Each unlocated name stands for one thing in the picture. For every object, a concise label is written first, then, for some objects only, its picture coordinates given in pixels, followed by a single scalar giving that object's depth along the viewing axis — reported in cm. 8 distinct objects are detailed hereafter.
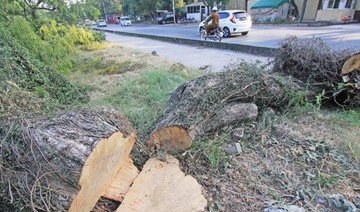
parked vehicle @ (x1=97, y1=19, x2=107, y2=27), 3466
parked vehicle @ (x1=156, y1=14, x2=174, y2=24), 3180
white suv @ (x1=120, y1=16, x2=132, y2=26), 3509
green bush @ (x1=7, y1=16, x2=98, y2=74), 436
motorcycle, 1033
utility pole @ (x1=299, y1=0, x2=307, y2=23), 1758
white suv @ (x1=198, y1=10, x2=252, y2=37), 1143
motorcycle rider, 1010
